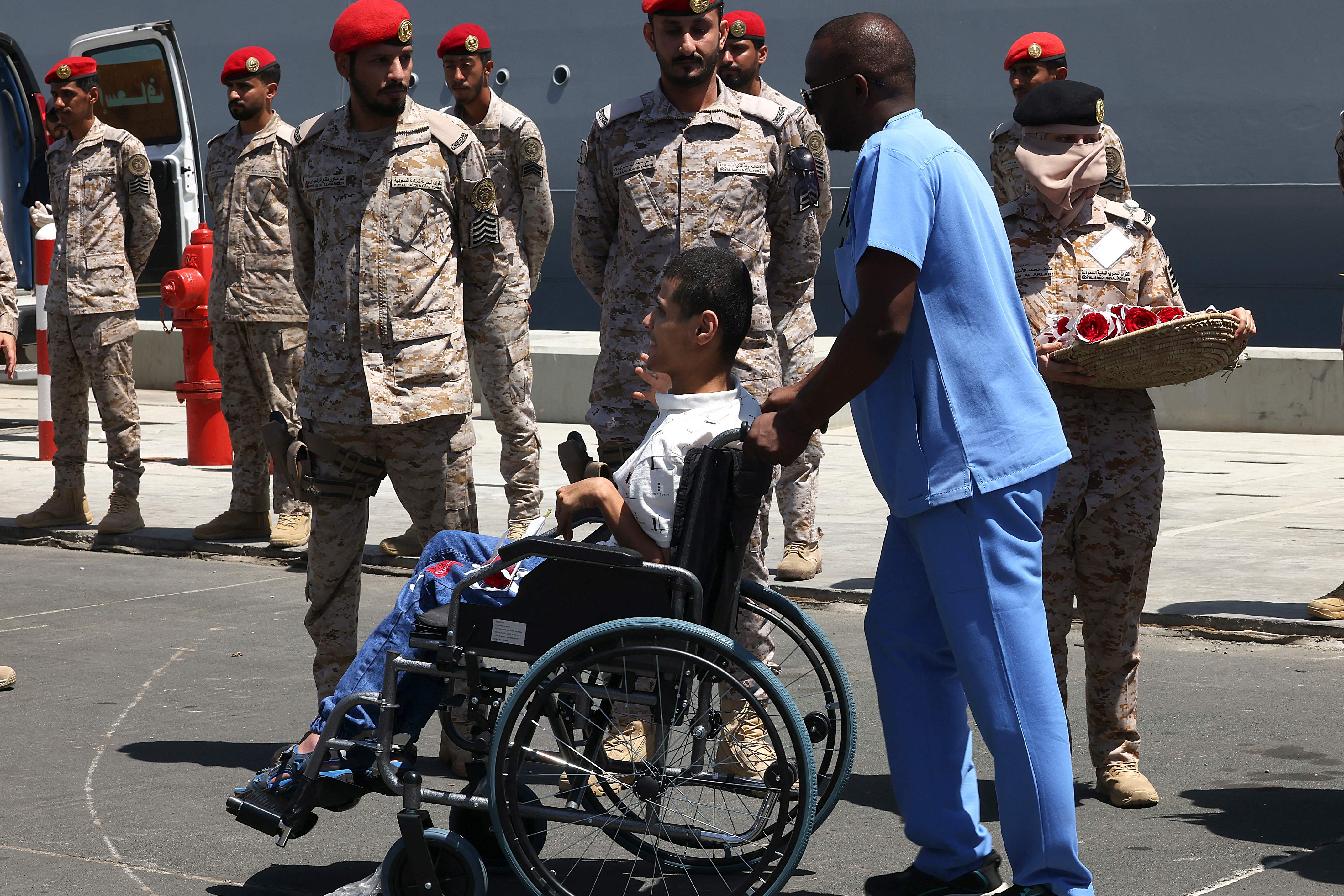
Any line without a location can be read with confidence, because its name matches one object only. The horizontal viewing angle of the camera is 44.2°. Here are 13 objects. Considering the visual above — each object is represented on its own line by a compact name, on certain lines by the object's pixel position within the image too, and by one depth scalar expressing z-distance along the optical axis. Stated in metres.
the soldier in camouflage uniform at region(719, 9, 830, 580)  6.96
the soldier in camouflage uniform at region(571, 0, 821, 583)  4.72
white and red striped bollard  9.55
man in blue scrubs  3.16
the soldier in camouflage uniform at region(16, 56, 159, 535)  8.20
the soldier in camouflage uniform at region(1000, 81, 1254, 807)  4.12
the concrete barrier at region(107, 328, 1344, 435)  11.23
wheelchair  3.24
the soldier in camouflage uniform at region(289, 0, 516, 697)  4.60
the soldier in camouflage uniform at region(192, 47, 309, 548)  7.93
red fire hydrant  9.70
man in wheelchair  3.53
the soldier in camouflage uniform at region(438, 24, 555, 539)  7.70
